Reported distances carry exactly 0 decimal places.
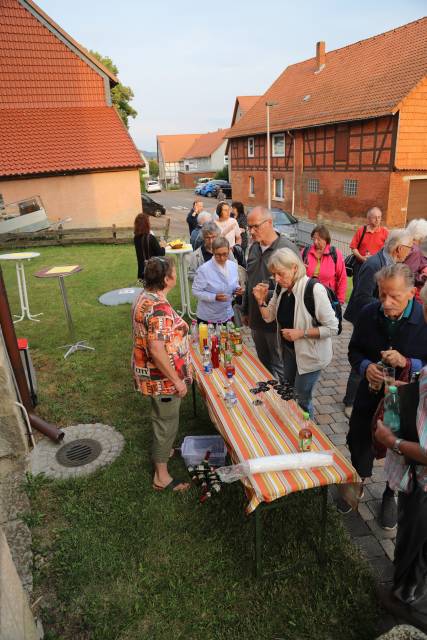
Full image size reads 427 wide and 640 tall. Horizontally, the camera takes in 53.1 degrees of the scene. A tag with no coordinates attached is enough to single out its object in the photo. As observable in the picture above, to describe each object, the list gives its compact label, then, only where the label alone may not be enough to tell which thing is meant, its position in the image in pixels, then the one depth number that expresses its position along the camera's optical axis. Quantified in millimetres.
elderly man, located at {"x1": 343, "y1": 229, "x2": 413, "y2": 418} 4434
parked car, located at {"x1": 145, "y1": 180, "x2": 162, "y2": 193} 49341
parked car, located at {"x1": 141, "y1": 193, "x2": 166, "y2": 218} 27094
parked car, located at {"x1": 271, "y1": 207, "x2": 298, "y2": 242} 16312
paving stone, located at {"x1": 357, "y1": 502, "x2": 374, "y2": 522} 3605
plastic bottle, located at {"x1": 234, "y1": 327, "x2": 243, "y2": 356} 4589
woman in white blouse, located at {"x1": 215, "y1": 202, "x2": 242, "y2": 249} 8227
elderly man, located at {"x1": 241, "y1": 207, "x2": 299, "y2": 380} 4613
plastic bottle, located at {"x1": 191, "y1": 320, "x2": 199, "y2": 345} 5061
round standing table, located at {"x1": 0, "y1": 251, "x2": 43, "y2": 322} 7697
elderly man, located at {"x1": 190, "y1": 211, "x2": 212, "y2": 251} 8100
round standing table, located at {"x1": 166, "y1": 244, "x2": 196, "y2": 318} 8466
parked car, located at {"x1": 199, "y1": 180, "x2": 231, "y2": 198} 42662
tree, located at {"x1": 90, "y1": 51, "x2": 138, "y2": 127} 36125
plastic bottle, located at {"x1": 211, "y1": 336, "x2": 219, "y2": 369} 4398
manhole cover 4523
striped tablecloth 2801
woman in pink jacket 5699
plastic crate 4246
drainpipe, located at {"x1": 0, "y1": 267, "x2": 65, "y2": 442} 4742
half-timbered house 19856
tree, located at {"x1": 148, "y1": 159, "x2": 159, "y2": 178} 96062
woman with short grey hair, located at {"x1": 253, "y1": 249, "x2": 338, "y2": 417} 3791
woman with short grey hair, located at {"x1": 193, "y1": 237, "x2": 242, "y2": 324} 5107
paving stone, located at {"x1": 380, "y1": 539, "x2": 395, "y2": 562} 3242
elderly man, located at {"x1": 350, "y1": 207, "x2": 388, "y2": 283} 6809
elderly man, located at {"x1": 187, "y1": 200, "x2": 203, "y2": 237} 10468
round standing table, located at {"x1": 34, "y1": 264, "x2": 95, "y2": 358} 6484
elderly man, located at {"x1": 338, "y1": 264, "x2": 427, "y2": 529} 3031
